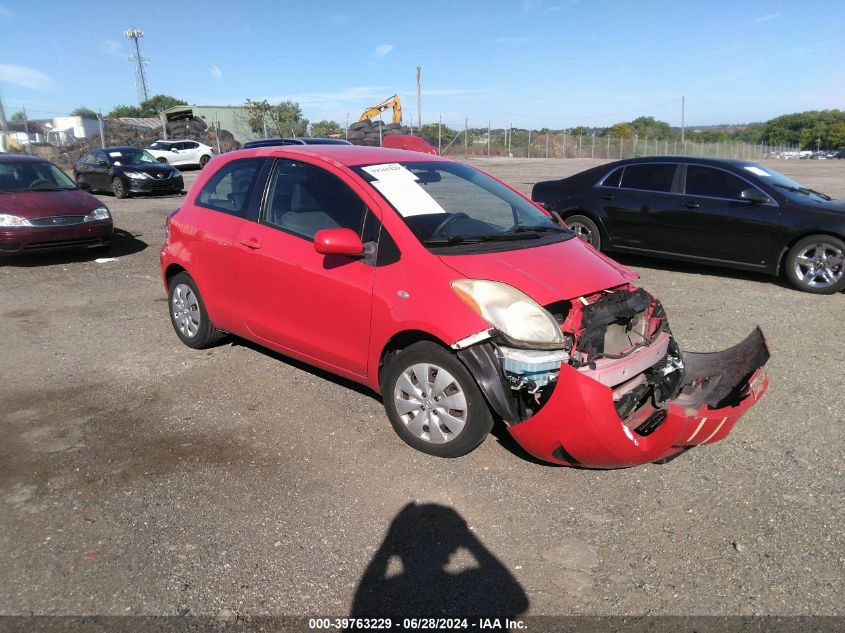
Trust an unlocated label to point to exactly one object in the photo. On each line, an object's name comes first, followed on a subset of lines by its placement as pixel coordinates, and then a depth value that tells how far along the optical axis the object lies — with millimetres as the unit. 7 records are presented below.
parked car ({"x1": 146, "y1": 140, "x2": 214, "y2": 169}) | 27641
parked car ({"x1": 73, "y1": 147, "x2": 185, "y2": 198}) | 17172
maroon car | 8664
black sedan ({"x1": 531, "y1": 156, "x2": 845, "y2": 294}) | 7414
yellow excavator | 39875
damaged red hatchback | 3246
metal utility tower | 83062
